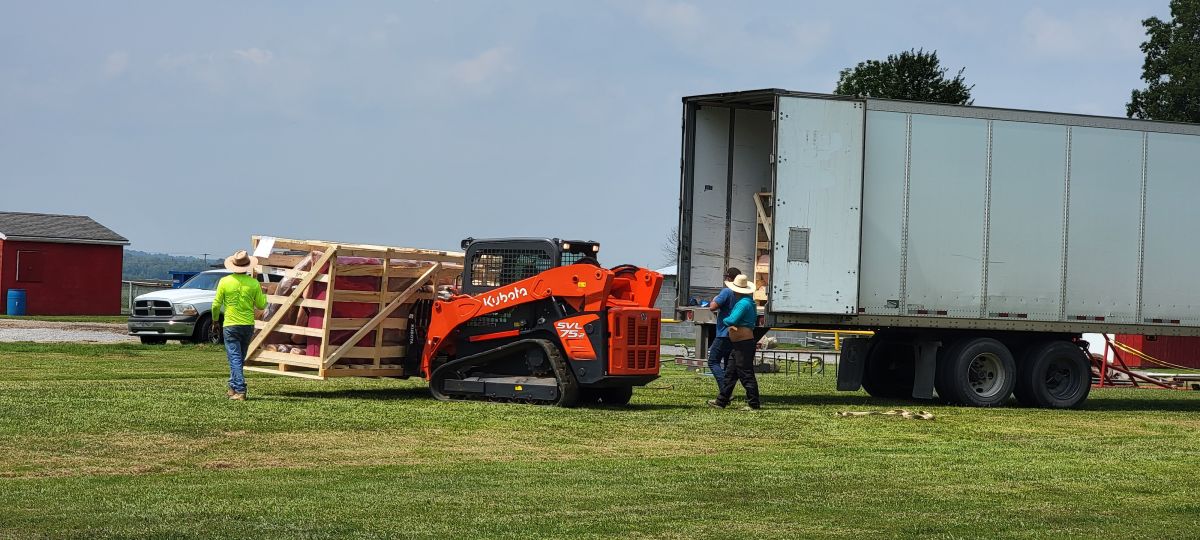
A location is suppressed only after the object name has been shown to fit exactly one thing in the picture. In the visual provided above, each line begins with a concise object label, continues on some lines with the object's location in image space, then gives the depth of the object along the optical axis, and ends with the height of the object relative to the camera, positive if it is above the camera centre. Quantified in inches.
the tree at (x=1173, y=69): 2571.4 +418.8
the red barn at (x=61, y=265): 1809.8 -7.8
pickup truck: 1228.5 -44.3
